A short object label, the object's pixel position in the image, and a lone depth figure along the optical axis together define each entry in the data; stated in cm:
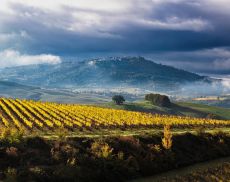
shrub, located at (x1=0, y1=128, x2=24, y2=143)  6712
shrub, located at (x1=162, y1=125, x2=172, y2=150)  8075
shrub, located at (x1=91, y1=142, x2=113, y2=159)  6894
